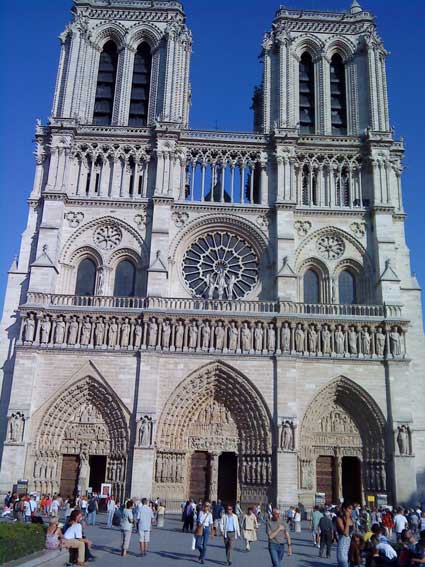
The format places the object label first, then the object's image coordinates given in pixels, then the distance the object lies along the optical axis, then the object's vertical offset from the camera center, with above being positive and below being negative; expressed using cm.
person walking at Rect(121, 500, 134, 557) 1341 -60
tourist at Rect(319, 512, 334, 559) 1432 -68
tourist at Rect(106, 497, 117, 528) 1989 -47
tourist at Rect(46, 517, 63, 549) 1162 -76
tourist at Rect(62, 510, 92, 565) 1125 -75
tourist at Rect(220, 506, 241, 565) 1281 -57
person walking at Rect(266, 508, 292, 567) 1109 -61
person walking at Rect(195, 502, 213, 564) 1287 -61
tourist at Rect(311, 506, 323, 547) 1658 -55
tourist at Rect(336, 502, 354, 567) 1139 -54
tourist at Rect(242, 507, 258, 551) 1473 -61
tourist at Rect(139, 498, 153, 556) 1353 -60
